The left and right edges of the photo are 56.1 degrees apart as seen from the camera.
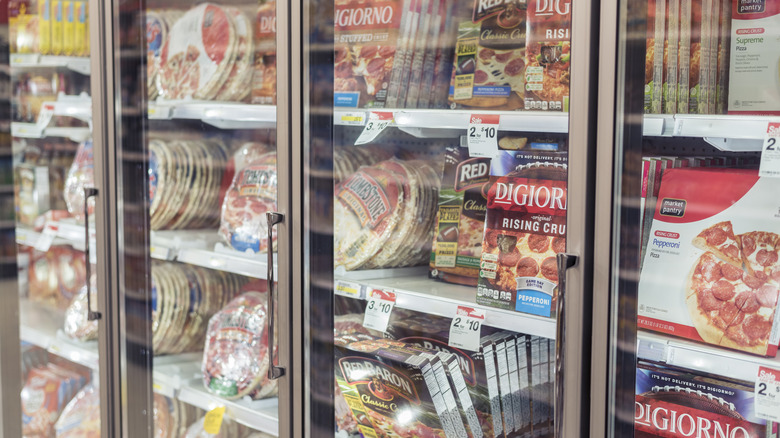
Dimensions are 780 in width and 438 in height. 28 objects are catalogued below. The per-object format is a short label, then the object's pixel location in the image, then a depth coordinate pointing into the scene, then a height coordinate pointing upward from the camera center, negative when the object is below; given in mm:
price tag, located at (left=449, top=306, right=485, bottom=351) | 1614 -335
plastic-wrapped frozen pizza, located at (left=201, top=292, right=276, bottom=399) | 2314 -552
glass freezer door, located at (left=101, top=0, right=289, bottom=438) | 2311 -98
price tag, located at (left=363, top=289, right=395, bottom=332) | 1780 -311
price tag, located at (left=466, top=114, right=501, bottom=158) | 1574 +104
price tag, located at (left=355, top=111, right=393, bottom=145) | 1754 +142
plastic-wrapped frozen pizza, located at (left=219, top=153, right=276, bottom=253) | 2285 -85
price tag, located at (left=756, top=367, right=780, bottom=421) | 1251 -360
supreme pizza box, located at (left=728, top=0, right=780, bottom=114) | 1346 +239
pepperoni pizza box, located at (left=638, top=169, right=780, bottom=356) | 1351 -147
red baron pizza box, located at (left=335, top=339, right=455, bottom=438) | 1809 -529
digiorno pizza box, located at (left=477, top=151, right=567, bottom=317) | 1580 -108
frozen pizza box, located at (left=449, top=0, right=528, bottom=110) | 1731 +307
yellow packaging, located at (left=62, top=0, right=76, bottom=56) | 2930 +597
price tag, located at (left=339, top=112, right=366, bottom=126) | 1795 +156
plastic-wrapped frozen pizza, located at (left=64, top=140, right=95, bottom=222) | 2885 -12
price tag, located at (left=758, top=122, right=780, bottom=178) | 1221 +54
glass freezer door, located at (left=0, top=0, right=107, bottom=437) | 2895 -171
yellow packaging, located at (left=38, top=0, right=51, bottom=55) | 2941 +604
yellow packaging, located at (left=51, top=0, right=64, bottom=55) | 2934 +604
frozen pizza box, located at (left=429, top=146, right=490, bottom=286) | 1839 -93
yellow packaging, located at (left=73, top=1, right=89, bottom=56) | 2934 +583
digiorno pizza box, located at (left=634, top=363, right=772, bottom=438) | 1393 -441
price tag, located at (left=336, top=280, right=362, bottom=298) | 1850 -272
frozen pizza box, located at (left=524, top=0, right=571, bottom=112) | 1497 +267
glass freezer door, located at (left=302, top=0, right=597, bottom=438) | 1567 -100
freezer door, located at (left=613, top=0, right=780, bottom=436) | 1302 -84
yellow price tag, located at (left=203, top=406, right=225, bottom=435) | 2246 -738
